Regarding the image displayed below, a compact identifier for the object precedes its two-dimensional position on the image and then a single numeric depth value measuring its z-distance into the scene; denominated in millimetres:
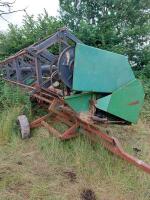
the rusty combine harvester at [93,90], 1938
